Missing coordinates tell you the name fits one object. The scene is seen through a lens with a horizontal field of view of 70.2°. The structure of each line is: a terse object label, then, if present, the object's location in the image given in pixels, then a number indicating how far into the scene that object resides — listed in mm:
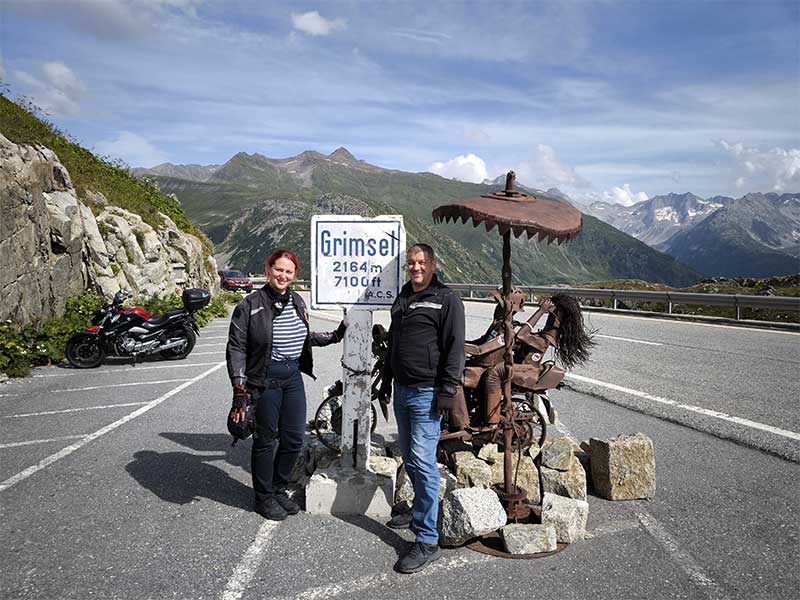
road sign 4676
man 3773
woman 4246
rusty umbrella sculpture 4062
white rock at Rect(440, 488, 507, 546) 3875
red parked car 39875
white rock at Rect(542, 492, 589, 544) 3922
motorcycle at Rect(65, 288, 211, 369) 10344
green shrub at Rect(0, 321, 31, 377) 9219
